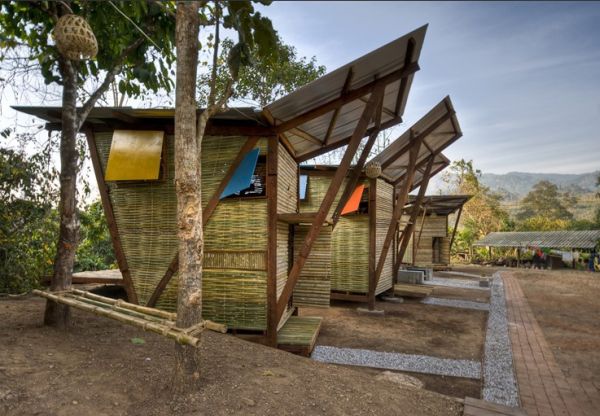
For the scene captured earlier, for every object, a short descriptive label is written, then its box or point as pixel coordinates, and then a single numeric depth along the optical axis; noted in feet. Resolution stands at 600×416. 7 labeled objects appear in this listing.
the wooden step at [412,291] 36.81
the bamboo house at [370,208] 30.14
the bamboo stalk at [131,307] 11.24
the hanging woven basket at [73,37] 11.05
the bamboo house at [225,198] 17.67
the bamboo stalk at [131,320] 9.17
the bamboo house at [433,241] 63.07
